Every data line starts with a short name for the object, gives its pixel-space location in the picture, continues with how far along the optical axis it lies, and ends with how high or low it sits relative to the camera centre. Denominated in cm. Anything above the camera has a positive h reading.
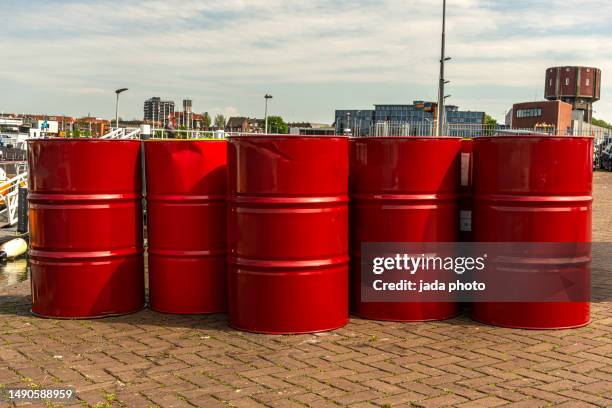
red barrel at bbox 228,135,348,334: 598 -73
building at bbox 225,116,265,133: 13558 +496
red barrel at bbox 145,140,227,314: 670 -71
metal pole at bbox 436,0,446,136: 3228 +322
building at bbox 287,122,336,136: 13862 +424
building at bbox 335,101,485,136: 3759 +545
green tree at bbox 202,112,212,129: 11304 +419
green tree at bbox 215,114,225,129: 12624 +461
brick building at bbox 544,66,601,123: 12925 +1132
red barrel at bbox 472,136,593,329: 621 -46
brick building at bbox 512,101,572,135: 9350 +456
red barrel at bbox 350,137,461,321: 644 -45
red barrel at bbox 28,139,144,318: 654 -75
